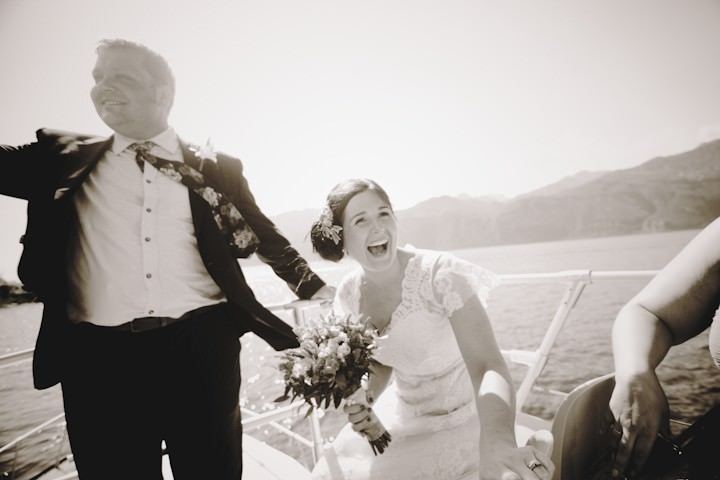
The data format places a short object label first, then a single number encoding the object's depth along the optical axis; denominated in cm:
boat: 97
